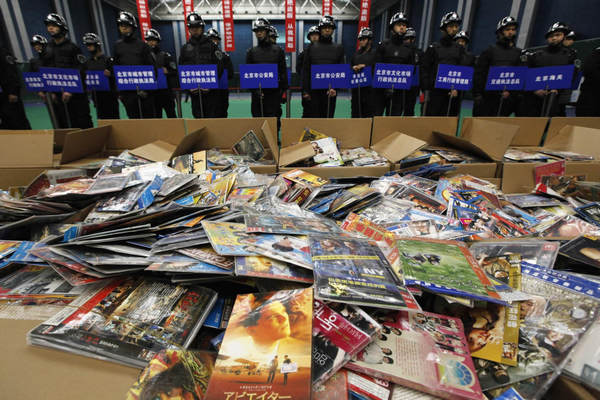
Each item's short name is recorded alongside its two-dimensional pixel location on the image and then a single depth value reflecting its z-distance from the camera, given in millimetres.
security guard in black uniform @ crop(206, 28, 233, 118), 3483
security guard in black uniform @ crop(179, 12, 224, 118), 3137
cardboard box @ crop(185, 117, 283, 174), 1952
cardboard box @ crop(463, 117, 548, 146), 2115
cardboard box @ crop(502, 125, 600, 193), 1625
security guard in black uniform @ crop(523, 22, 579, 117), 3088
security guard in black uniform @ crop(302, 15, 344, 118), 3328
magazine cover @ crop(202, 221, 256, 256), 808
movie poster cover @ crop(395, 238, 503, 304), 744
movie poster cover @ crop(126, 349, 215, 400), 566
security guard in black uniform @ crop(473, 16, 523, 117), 3156
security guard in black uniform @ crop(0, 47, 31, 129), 3303
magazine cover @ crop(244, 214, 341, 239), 960
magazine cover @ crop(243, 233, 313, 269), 804
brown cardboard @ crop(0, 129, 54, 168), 1554
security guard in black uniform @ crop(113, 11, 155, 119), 3141
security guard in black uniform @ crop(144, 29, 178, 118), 3816
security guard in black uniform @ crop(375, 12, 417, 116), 3366
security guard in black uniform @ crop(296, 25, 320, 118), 3470
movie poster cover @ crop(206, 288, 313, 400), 543
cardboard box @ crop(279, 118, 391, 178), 1984
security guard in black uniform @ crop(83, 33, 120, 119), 3408
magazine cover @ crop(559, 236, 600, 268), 923
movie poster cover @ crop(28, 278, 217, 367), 667
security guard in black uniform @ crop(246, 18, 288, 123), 3244
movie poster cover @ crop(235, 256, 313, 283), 752
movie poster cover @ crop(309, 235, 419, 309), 691
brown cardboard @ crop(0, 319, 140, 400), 594
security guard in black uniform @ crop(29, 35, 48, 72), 3721
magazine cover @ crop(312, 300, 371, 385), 610
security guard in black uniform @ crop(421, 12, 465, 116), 3307
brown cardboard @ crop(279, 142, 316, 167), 1729
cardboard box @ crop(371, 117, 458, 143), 2021
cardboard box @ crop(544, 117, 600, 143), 2102
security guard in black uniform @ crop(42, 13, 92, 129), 3192
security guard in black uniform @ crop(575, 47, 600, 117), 3189
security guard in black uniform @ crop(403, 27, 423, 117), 3711
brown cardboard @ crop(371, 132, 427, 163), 1705
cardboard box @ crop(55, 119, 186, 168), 1860
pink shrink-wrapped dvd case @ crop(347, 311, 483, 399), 596
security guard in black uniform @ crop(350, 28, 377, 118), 3615
